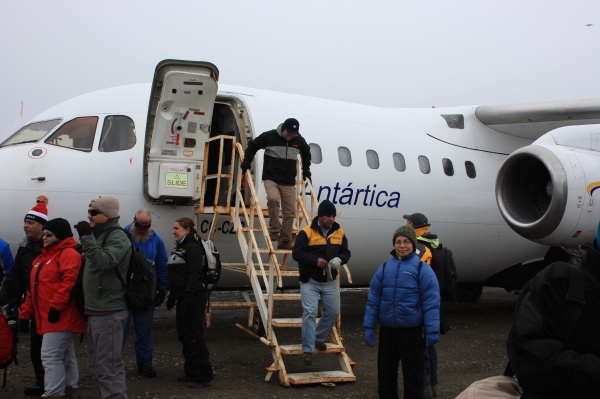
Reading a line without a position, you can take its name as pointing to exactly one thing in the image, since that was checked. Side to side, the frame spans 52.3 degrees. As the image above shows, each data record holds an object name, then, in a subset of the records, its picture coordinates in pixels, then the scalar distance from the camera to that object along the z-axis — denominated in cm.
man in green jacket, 493
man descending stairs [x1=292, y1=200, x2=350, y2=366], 639
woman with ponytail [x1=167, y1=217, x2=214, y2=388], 612
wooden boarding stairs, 645
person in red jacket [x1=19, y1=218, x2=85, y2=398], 511
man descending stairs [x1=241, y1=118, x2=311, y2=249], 766
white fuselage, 755
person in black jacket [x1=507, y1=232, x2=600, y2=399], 233
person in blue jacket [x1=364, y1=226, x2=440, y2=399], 506
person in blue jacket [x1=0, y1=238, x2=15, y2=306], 631
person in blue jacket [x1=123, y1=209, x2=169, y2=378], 648
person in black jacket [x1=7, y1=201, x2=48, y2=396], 578
